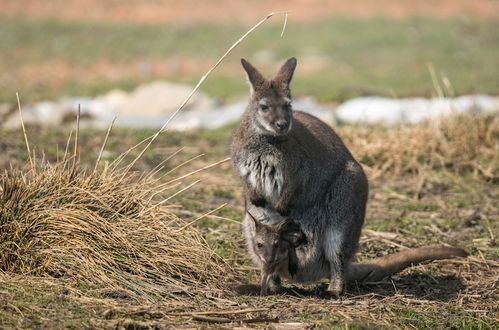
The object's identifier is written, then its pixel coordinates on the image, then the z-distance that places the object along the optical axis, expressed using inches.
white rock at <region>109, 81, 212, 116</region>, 1182.9
